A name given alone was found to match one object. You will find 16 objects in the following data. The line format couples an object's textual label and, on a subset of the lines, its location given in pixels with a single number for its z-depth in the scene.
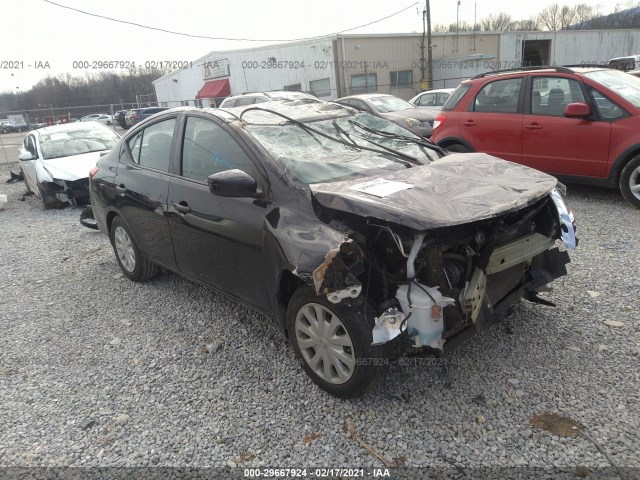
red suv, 5.78
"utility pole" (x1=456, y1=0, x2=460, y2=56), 30.70
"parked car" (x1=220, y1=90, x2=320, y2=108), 11.21
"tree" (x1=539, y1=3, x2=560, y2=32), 66.72
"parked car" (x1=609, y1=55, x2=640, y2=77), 20.40
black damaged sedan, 2.54
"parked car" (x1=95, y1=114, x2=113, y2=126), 35.60
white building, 27.23
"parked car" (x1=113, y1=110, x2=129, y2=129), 27.97
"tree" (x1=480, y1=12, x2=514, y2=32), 61.00
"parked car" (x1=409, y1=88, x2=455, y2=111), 15.67
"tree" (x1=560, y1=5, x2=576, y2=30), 67.81
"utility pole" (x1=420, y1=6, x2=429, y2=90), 29.12
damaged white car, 8.51
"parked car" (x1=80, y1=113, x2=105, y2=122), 34.21
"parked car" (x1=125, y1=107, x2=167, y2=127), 27.73
